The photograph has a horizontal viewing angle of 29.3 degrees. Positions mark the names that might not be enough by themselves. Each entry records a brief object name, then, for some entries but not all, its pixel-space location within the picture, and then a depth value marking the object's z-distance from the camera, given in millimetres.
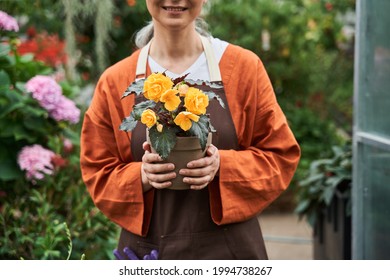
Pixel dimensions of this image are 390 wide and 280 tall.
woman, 2311
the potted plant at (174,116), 2057
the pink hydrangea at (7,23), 3418
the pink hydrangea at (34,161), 3402
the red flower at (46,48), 5434
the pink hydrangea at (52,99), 3426
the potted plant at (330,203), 4477
